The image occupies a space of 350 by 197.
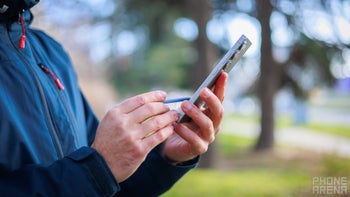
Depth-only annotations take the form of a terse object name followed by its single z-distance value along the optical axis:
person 0.95
